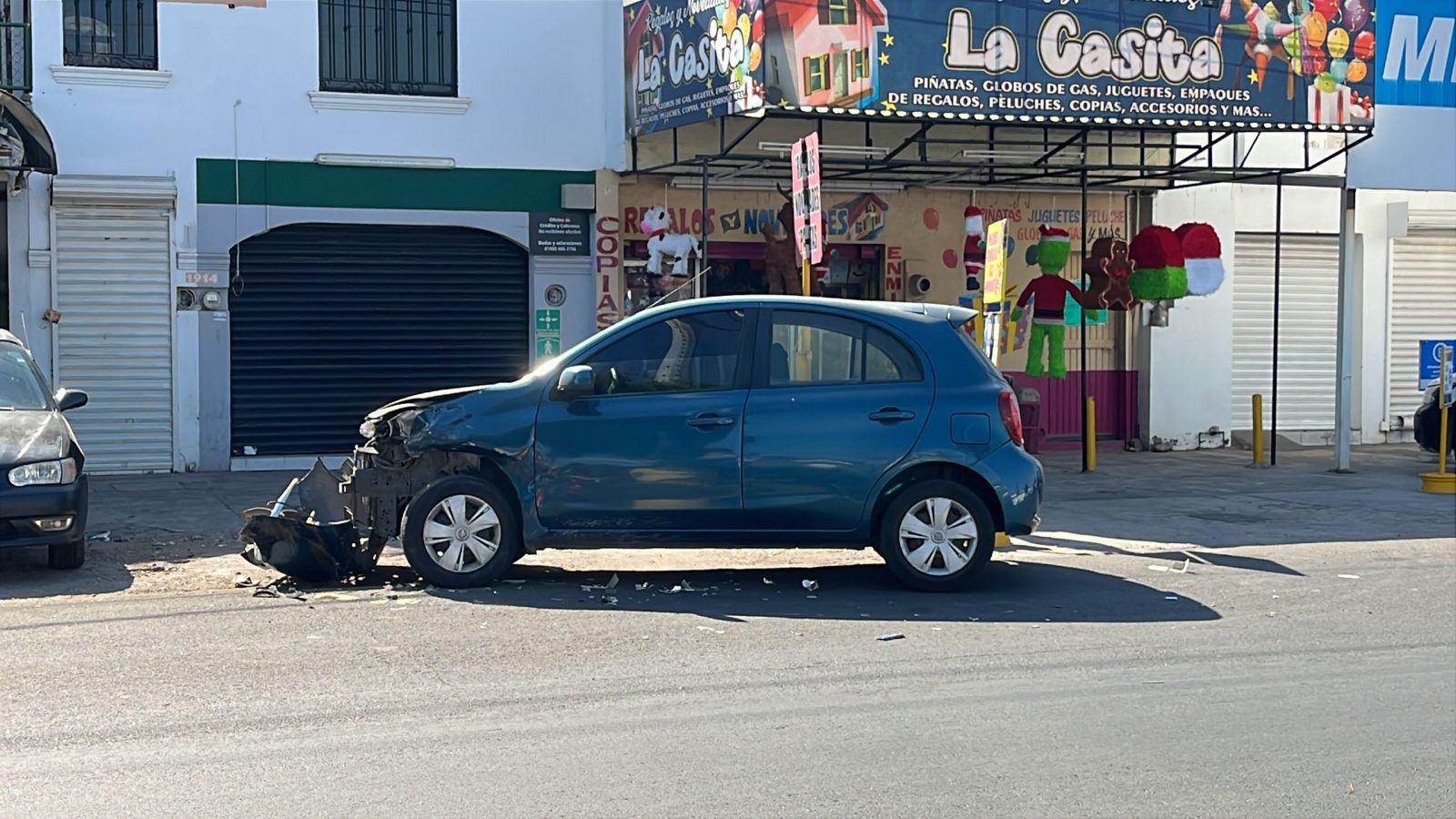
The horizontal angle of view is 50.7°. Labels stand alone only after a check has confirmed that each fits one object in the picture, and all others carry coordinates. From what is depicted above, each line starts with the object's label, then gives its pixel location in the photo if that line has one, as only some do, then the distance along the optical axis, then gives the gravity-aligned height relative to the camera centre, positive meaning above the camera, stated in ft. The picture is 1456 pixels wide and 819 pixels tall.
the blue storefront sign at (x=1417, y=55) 54.03 +10.29
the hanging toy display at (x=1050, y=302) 58.18 +1.62
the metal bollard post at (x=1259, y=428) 58.23 -3.12
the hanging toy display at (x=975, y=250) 57.62 +3.54
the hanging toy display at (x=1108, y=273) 57.00 +2.68
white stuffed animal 56.24 +3.65
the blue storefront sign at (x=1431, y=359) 53.06 -0.43
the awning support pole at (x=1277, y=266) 55.57 +2.97
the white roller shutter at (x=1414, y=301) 68.44 +2.01
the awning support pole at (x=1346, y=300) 54.08 +1.61
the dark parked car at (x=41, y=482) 31.45 -2.96
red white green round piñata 56.54 +2.99
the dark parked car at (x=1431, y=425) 58.39 -2.99
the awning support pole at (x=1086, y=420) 54.55 -2.70
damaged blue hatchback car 30.58 -2.22
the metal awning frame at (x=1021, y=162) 53.47 +6.70
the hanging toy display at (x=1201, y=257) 57.26 +3.30
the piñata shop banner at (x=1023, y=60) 44.88 +8.78
